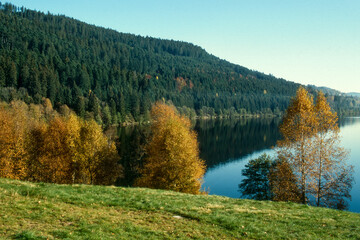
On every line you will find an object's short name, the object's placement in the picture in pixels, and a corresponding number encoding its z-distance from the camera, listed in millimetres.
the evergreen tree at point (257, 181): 43469
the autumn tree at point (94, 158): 41531
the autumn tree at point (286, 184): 30328
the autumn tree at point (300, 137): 29641
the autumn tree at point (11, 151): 36156
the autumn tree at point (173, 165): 35844
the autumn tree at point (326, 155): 29094
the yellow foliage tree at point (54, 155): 41656
